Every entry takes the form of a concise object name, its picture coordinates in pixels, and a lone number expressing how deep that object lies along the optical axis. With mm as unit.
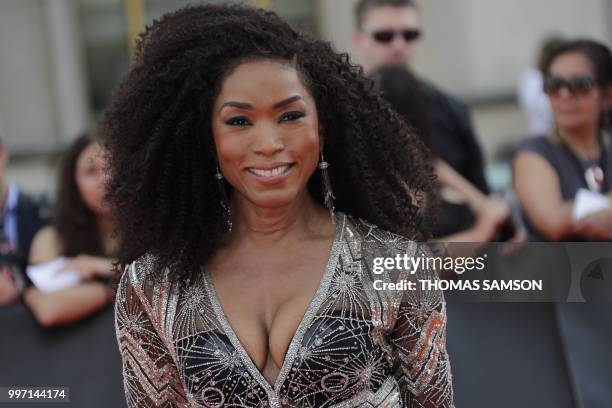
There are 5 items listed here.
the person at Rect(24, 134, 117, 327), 6777
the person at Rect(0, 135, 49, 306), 7602
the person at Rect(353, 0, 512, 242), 7621
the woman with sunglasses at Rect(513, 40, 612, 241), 7352
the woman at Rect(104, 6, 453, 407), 4711
